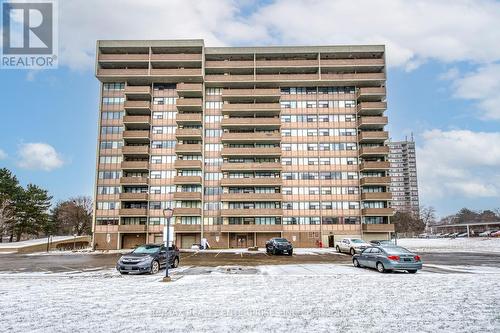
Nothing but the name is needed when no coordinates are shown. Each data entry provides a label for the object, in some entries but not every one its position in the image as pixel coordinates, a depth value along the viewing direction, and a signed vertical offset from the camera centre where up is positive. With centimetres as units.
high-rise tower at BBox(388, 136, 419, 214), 19175 +278
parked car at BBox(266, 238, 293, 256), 3766 -377
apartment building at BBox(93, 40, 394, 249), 6406 +1188
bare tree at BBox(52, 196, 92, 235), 9183 -88
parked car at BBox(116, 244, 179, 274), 1955 -267
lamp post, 1831 -28
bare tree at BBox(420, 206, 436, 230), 14638 -235
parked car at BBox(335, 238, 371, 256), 3553 -359
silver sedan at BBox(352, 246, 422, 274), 1919 -264
